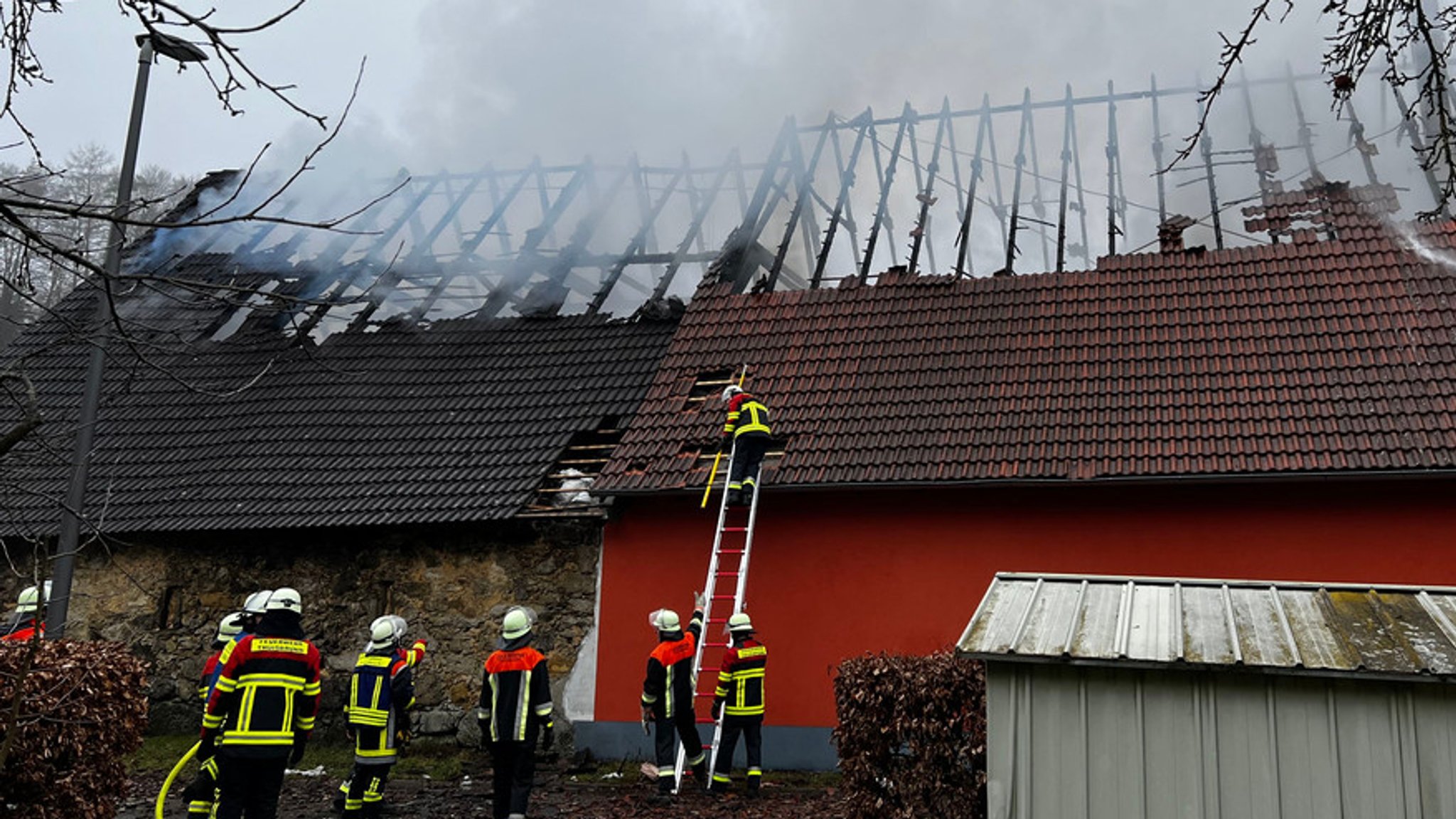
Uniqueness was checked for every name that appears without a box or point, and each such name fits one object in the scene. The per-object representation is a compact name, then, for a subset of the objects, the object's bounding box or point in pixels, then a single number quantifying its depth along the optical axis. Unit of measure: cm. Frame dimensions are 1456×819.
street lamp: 780
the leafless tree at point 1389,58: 416
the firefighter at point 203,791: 706
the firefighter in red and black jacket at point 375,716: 736
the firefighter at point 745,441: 996
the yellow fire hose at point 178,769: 694
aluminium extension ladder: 934
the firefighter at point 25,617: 811
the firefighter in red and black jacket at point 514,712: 743
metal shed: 400
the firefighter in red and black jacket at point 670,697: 844
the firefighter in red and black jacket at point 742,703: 851
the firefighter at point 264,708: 644
